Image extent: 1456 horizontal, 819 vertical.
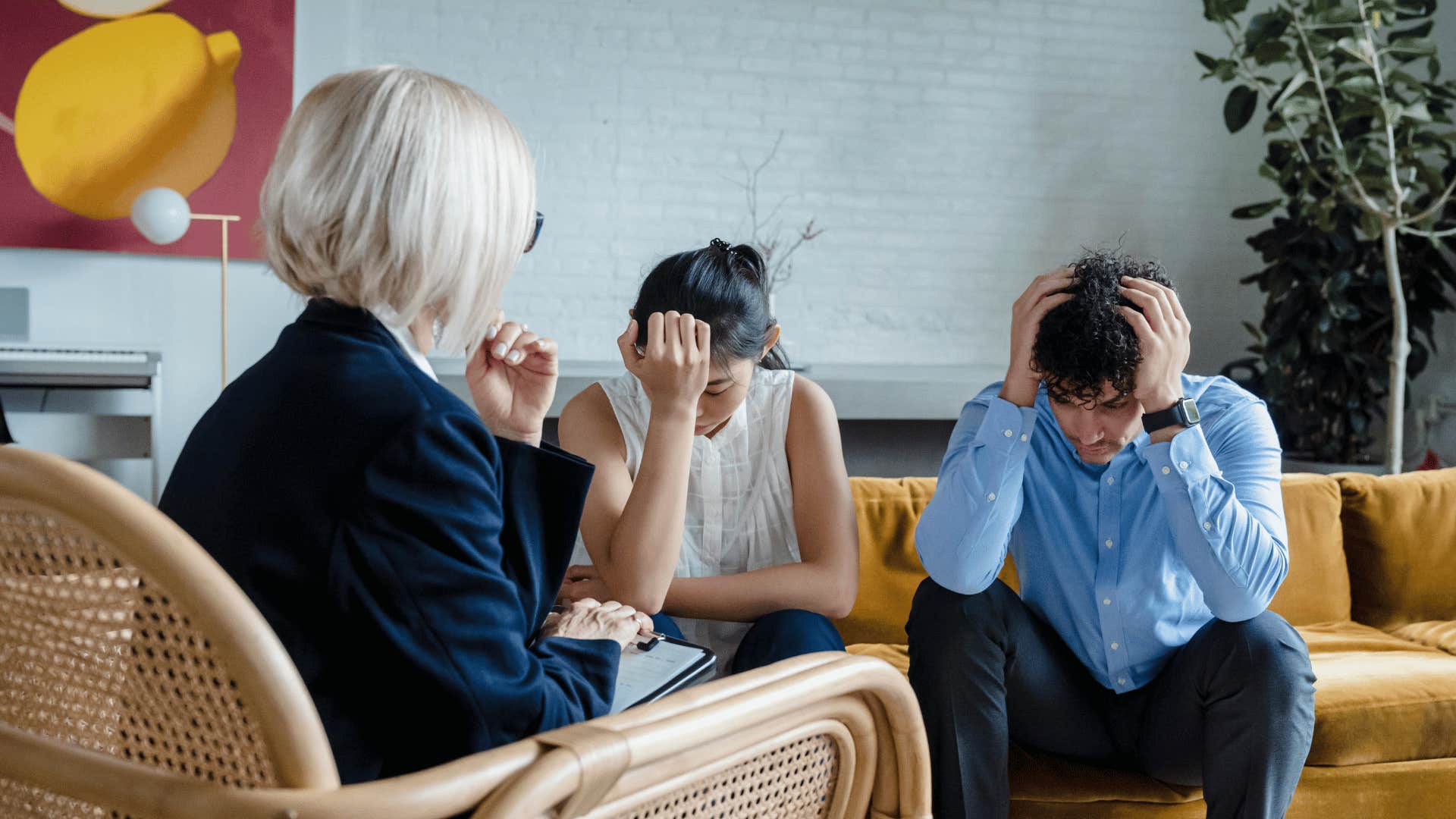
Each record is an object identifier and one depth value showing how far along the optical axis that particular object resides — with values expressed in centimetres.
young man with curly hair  156
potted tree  419
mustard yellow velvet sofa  172
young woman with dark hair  177
